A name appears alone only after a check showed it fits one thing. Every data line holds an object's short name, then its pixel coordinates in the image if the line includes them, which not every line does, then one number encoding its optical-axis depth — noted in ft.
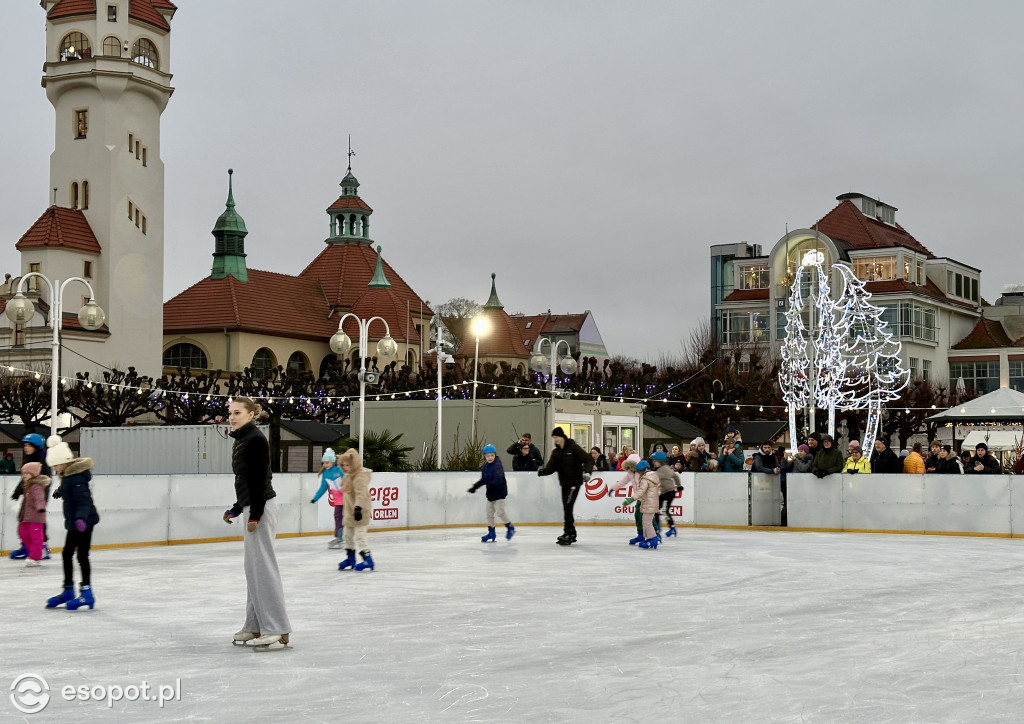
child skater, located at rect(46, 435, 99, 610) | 36.68
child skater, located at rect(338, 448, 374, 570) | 48.60
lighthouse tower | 203.51
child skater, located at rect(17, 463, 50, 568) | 50.80
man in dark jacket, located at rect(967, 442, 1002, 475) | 76.18
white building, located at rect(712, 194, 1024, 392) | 238.48
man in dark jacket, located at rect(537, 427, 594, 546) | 60.18
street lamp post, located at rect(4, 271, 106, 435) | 65.36
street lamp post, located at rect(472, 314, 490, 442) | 92.07
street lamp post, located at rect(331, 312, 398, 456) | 81.82
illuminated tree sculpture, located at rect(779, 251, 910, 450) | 132.05
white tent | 87.10
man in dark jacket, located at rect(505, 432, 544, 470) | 79.66
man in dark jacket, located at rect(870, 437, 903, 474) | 78.02
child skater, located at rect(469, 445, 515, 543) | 61.57
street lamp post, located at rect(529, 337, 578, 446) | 91.76
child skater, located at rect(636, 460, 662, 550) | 61.77
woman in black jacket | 28.66
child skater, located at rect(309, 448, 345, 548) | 59.21
